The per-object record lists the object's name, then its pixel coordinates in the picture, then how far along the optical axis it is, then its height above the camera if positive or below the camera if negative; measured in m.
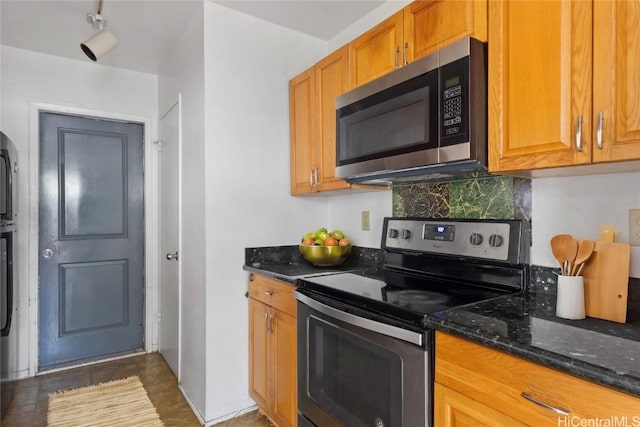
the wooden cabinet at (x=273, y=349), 1.85 -0.75
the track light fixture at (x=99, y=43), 2.12 +1.00
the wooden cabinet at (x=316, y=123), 2.05 +0.54
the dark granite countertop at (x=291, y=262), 2.07 -0.32
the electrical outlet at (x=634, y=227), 1.20 -0.05
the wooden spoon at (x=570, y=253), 1.18 -0.13
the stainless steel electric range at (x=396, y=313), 1.20 -0.38
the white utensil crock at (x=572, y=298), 1.13 -0.27
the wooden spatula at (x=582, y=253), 1.16 -0.13
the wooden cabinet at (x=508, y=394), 0.77 -0.44
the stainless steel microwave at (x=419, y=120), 1.31 +0.38
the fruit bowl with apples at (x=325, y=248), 2.19 -0.22
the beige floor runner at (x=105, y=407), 2.20 -1.27
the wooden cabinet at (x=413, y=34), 1.36 +0.76
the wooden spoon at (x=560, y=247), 1.21 -0.12
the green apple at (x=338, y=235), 2.28 -0.14
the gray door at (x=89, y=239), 2.98 -0.24
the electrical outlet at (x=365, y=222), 2.33 -0.06
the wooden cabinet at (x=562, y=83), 0.98 +0.39
